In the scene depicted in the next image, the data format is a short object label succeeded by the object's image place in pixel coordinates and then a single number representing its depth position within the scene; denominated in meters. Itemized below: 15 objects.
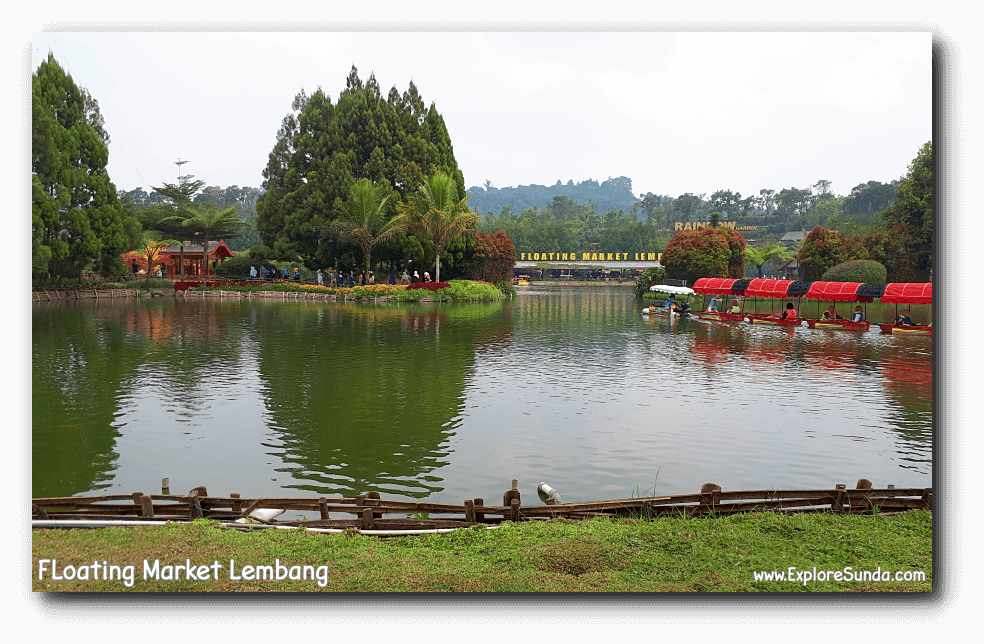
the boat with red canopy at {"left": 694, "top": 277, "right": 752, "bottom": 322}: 37.00
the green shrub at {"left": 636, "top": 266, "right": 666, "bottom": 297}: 61.09
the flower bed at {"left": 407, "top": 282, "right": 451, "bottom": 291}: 51.53
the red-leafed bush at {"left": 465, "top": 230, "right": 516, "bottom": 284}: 60.25
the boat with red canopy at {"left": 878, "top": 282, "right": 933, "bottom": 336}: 29.03
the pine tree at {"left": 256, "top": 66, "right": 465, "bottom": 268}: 53.16
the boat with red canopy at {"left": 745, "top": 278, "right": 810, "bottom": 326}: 34.84
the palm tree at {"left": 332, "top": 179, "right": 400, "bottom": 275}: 49.94
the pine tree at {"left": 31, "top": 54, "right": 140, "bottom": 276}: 38.75
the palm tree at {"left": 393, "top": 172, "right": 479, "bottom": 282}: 51.53
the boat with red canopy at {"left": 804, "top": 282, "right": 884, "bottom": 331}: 31.70
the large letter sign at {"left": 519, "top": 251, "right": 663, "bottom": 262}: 107.88
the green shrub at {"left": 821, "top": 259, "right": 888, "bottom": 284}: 48.25
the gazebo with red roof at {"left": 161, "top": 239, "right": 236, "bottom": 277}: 64.94
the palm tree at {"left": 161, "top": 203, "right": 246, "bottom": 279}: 56.50
